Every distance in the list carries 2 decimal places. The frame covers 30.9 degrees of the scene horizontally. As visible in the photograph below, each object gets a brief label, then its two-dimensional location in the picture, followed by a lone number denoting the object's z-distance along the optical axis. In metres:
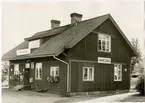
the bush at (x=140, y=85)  12.24
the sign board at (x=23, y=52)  15.53
